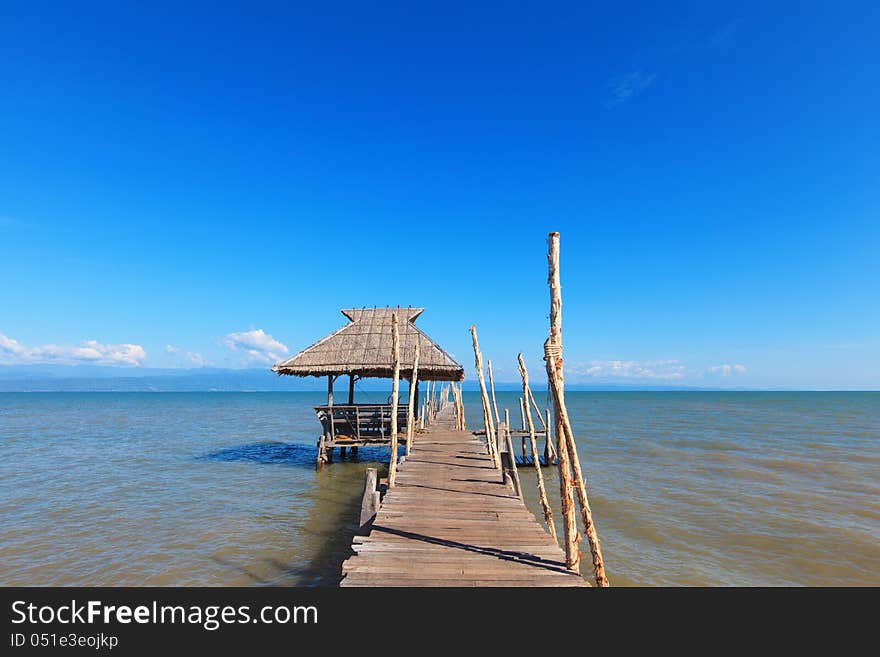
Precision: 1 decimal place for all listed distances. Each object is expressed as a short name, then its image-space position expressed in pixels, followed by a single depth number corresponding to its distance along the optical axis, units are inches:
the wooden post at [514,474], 399.5
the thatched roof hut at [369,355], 609.3
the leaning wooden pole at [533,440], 355.2
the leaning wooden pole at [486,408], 445.7
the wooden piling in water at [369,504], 288.5
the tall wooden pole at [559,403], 207.9
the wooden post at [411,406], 476.2
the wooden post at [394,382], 377.4
